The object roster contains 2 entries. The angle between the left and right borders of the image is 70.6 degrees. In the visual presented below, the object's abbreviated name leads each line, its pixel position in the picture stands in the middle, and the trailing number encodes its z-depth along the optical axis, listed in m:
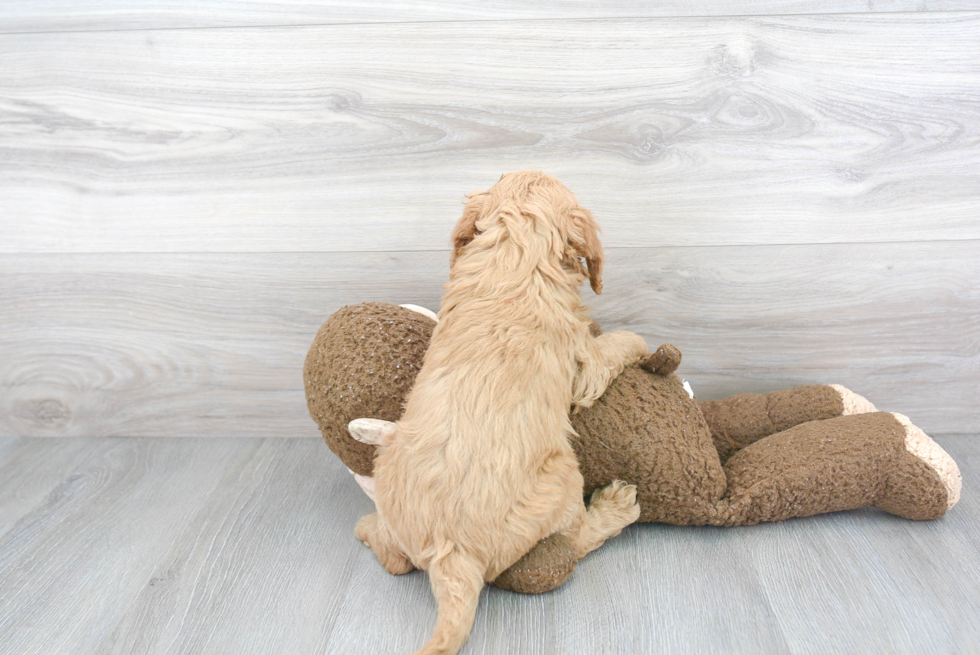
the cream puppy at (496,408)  1.01
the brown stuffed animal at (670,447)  1.19
